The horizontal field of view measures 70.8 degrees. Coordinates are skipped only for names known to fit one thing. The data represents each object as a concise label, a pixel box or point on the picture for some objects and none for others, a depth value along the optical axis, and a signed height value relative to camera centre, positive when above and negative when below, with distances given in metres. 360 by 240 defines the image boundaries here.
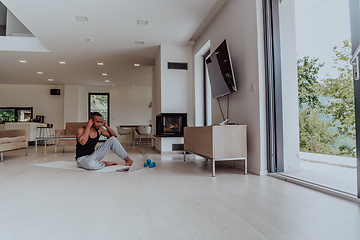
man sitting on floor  3.85 -0.31
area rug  3.82 -0.65
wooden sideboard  3.29 -0.22
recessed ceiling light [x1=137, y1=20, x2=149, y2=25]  4.98 +2.08
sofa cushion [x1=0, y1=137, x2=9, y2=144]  5.06 -0.24
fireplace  6.33 +0.07
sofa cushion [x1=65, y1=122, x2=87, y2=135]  7.97 +0.02
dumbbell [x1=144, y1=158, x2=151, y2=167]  4.12 -0.59
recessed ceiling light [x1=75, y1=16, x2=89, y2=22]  4.76 +2.08
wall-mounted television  3.85 +0.89
